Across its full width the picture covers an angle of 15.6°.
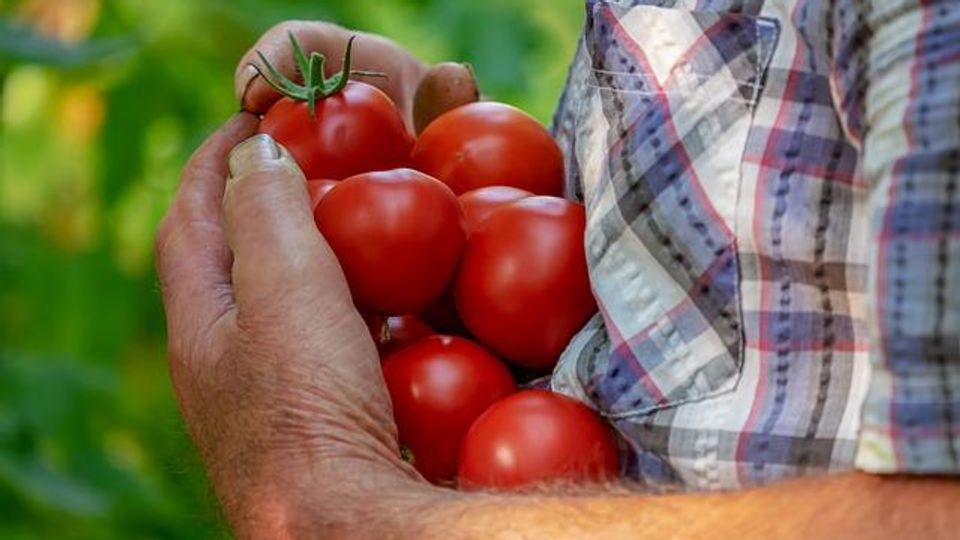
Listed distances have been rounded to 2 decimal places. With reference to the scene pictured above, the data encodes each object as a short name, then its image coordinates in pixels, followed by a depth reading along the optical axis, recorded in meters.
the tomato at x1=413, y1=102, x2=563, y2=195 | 1.16
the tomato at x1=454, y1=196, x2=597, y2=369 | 1.09
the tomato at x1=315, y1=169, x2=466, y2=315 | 1.09
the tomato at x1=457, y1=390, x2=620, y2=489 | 1.05
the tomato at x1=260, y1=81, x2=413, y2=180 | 1.14
